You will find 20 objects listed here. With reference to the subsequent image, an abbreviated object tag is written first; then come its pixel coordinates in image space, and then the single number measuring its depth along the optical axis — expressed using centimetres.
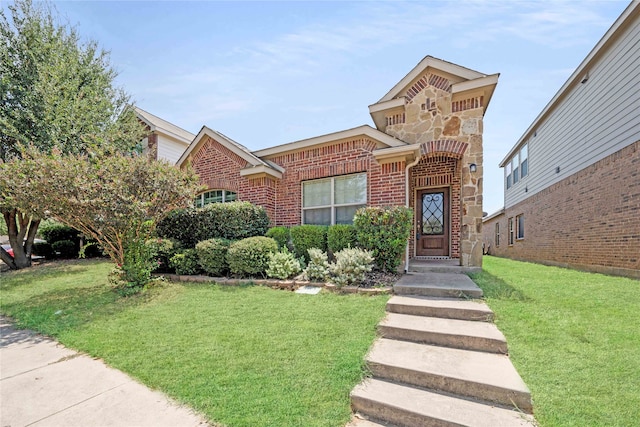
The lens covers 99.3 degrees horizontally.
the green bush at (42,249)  1206
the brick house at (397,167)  742
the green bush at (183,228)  836
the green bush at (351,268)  564
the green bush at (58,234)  1251
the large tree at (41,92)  912
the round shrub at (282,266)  637
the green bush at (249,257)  657
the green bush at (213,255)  691
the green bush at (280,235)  772
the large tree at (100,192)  550
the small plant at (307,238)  730
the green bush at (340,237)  692
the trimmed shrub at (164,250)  706
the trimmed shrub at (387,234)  627
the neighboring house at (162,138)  1391
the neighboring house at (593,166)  710
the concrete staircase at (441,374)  245
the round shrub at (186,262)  734
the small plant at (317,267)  615
